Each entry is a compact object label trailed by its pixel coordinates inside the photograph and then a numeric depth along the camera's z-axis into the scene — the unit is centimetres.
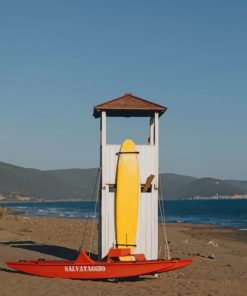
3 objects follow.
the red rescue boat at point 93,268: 1512
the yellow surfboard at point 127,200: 1675
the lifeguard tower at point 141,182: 1692
